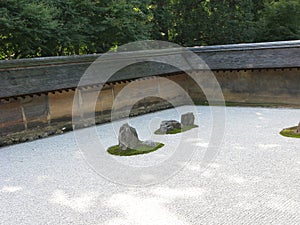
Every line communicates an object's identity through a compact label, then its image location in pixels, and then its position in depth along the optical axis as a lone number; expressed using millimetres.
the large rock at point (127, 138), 8688
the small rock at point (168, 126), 10391
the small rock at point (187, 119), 10938
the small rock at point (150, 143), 8916
